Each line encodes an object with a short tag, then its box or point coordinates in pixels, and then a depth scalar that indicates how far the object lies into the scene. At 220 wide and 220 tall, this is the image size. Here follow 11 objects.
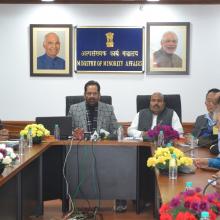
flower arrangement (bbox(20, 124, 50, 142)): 4.06
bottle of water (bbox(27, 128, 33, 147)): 3.96
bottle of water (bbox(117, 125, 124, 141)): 4.39
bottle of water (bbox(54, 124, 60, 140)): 4.32
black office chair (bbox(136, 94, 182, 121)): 5.06
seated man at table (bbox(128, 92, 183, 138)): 4.91
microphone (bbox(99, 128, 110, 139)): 4.43
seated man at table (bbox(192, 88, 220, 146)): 4.59
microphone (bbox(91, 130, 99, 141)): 4.35
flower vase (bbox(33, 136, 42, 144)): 4.09
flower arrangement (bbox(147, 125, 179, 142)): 3.93
